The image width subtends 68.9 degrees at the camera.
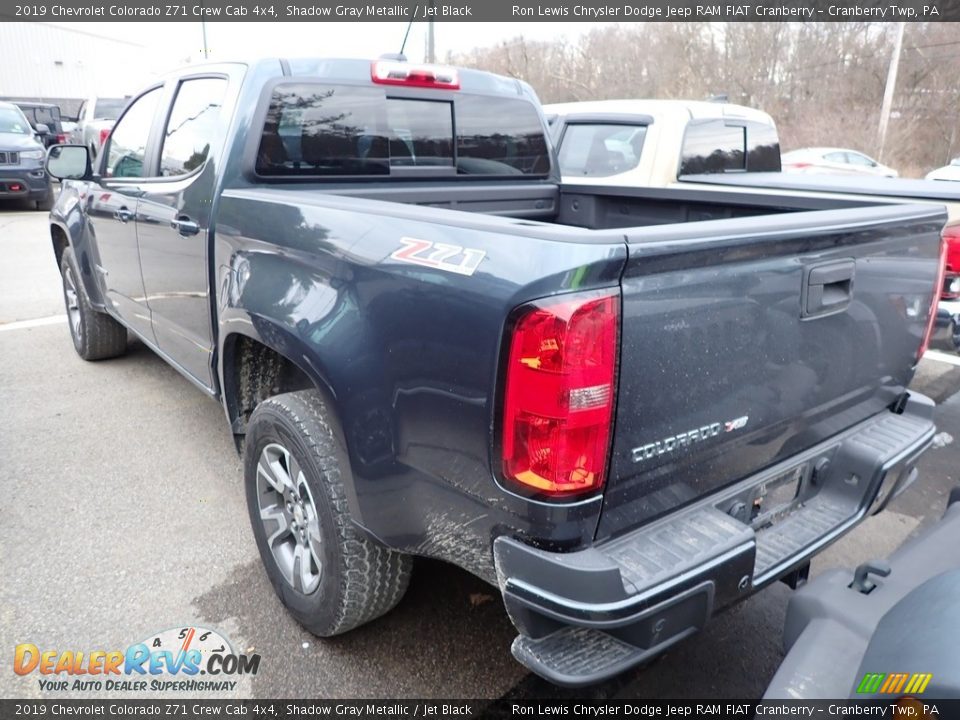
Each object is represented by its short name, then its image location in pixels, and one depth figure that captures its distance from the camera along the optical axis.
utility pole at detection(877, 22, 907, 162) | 24.76
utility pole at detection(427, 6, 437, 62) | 16.49
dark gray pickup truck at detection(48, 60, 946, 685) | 1.63
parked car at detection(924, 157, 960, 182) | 14.46
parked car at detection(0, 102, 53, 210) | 12.86
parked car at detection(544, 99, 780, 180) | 5.68
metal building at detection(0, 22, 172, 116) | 35.31
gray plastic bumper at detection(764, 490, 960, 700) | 1.38
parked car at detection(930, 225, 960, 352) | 4.09
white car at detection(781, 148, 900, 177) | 17.02
